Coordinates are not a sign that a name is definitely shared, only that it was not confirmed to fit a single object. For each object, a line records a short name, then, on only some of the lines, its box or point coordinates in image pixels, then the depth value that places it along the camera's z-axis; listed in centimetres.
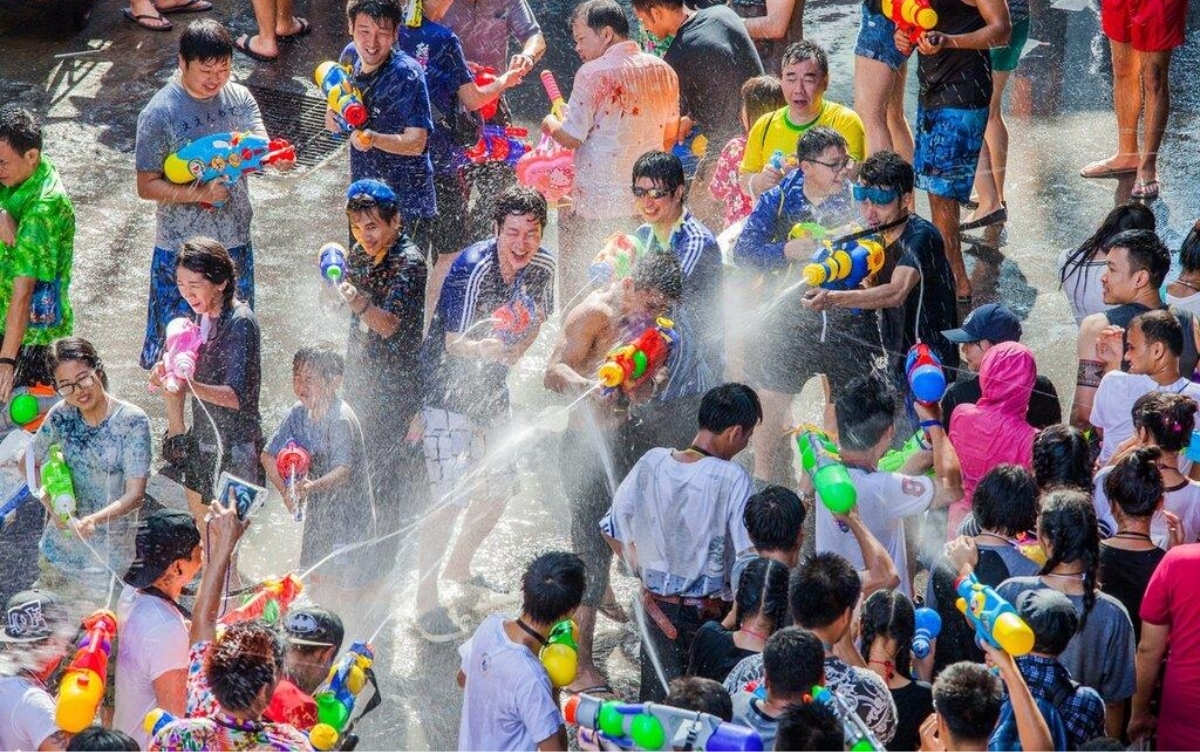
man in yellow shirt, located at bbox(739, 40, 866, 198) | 1652
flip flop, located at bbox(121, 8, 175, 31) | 2523
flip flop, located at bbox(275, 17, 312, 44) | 2516
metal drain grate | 2248
